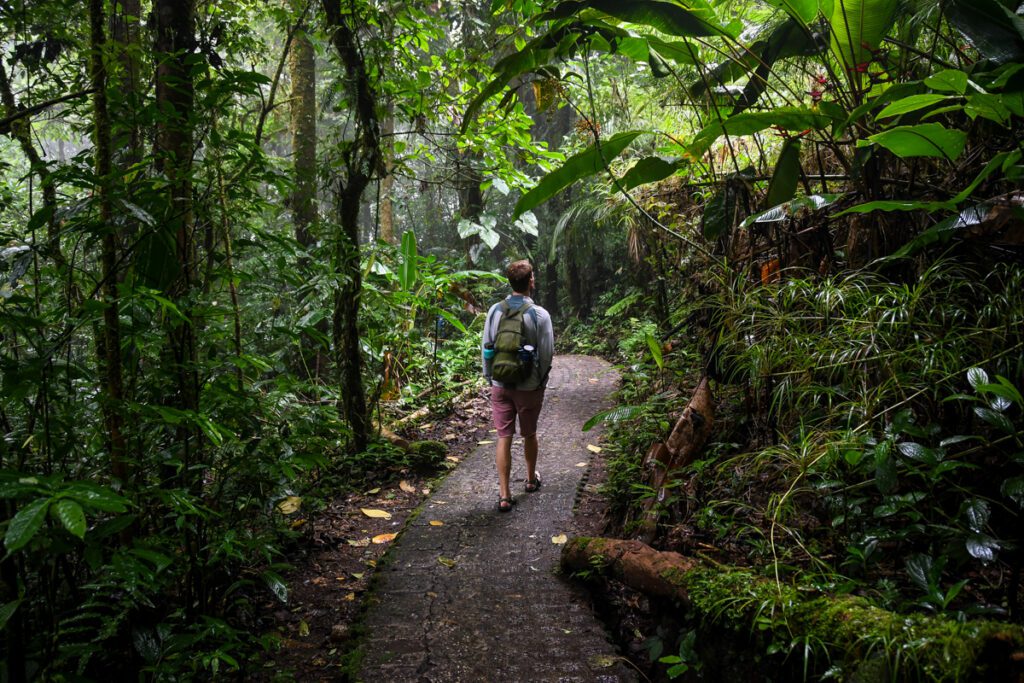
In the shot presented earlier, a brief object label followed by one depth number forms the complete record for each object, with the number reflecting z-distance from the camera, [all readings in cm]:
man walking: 453
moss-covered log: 173
